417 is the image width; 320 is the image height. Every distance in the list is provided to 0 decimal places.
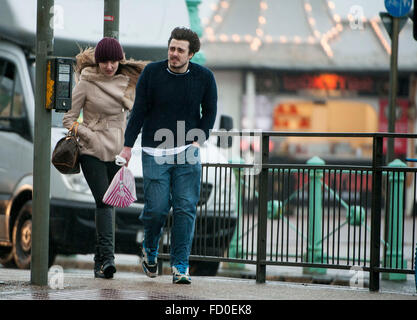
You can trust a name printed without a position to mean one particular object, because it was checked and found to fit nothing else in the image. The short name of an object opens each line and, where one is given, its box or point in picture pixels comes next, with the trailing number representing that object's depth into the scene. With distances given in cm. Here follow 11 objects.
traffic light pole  1352
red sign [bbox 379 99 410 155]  4562
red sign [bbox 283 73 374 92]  4497
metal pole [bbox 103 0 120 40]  1603
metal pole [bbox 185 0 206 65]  2456
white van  1962
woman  1476
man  1404
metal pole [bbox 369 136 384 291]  1527
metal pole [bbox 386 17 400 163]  2172
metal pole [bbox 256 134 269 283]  1605
